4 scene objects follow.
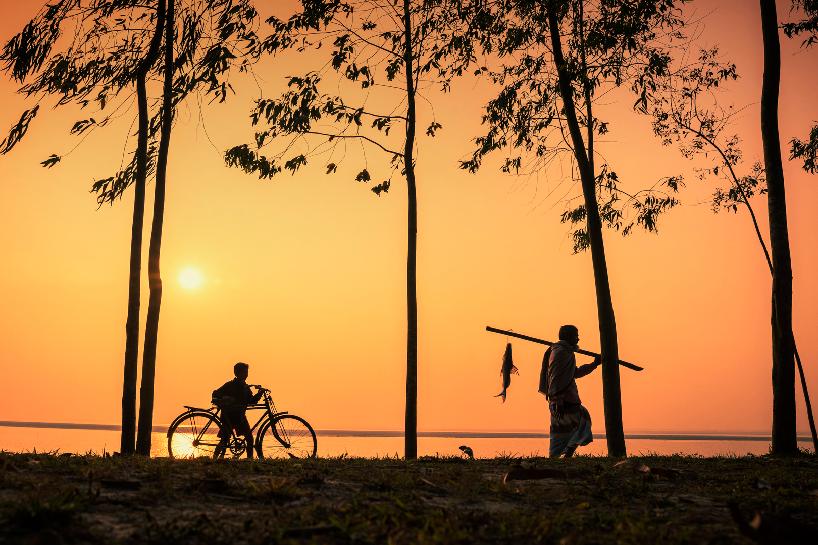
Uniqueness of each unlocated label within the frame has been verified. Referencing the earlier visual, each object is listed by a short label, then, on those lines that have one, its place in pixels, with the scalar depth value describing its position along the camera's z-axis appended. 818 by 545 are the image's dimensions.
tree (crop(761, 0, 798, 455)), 14.46
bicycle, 15.62
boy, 15.52
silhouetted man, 15.17
